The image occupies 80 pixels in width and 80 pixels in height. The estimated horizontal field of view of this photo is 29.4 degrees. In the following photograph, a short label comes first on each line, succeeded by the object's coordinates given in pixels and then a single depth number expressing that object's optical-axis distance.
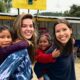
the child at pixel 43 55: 1.45
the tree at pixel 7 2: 21.78
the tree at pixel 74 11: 17.52
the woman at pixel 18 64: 1.06
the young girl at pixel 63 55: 1.44
